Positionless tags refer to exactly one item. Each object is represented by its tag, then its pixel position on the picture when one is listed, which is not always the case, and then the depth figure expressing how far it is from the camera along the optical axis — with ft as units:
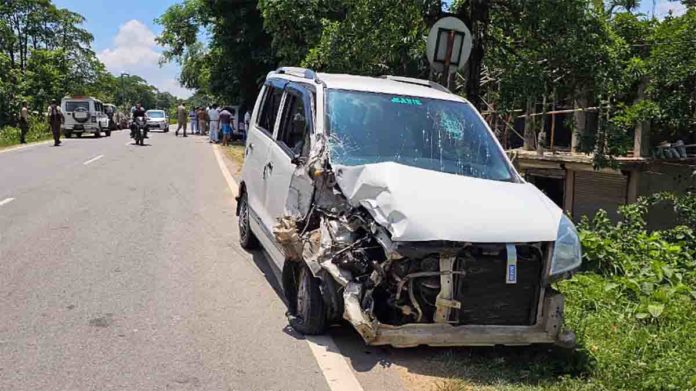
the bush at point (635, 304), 14.14
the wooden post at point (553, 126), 51.56
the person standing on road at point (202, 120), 128.36
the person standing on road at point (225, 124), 93.40
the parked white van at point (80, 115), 111.14
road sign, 25.58
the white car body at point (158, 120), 152.15
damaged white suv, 13.94
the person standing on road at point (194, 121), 140.56
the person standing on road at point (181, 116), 125.08
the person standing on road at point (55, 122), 84.98
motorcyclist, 89.51
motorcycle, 88.89
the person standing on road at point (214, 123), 99.96
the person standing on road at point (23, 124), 90.17
